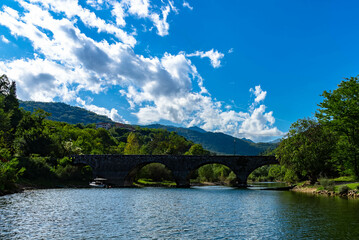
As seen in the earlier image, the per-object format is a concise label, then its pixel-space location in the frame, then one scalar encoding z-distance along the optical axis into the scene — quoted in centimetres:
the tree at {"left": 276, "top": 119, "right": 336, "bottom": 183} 5209
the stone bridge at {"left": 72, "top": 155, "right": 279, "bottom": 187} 7081
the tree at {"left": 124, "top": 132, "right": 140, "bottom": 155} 9274
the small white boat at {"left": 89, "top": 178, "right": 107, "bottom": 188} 6512
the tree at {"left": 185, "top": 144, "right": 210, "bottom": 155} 11703
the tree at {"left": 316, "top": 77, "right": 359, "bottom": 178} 4050
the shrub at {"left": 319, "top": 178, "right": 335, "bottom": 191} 4333
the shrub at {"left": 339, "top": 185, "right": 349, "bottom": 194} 3866
